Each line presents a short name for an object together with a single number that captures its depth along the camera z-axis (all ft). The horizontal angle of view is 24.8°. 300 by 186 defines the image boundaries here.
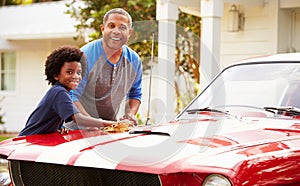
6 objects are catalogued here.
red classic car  11.76
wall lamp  37.01
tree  42.16
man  18.15
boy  16.06
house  32.91
